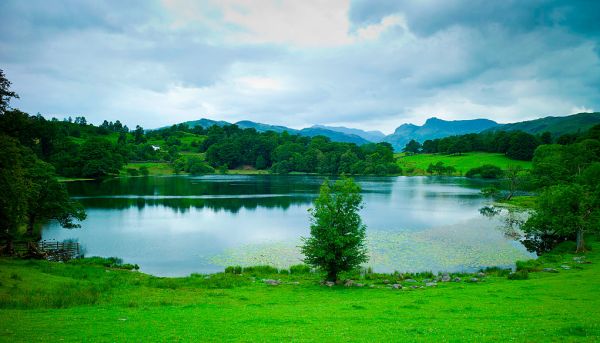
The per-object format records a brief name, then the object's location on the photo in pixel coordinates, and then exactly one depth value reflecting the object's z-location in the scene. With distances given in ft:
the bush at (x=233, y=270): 116.29
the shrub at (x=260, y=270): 116.78
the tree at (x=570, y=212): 126.00
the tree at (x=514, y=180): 301.63
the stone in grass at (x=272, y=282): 98.45
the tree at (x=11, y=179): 78.28
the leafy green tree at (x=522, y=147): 549.54
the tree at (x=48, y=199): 143.33
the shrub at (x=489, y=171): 502.79
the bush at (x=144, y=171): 549.13
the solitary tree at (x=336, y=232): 98.02
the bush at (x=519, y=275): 96.60
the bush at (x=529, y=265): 107.38
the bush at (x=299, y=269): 117.60
